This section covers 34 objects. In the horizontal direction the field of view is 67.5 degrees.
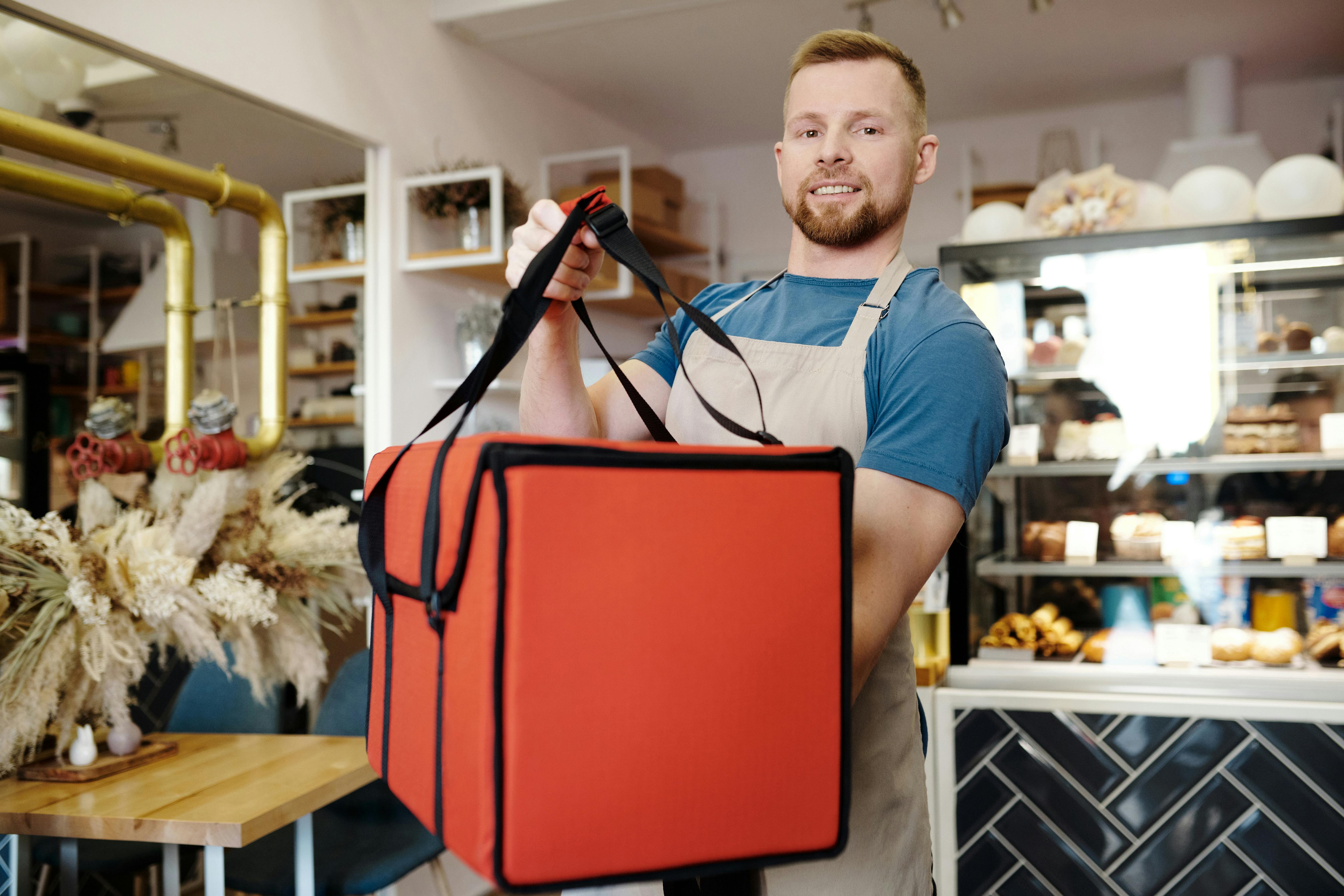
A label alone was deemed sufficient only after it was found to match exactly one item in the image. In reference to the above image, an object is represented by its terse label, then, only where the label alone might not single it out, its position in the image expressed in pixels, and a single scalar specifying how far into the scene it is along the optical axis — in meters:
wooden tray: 1.91
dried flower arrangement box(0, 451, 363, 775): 1.77
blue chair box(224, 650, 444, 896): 2.17
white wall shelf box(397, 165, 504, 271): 3.18
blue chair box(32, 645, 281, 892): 2.64
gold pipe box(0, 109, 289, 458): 1.94
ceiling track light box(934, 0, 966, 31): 3.16
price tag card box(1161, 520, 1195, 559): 2.69
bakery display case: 2.44
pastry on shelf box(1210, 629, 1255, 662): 2.59
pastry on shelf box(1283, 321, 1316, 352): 2.62
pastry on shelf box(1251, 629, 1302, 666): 2.54
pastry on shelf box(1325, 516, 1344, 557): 2.55
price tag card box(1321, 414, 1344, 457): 2.55
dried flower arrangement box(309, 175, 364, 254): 3.17
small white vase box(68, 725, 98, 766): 1.93
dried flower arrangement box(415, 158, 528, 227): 3.27
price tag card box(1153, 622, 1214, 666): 2.63
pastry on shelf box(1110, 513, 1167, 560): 2.71
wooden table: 1.70
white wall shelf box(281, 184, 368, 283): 3.13
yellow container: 2.62
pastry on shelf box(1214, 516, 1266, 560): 2.64
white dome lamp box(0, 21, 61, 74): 2.17
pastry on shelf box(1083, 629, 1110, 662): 2.72
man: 0.82
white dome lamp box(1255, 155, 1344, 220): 2.59
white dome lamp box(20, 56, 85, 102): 2.25
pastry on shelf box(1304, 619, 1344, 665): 2.53
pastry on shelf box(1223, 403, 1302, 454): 2.60
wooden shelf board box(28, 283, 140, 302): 2.36
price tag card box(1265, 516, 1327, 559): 2.58
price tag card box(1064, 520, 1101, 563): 2.77
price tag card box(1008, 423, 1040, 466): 2.79
